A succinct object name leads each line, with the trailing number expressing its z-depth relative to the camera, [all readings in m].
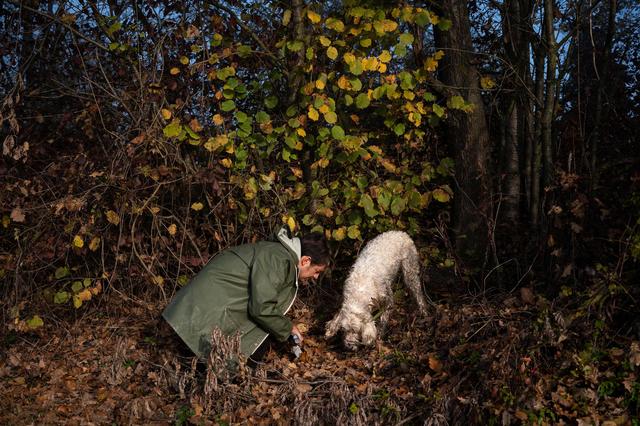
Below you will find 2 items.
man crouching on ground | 4.00
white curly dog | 4.34
